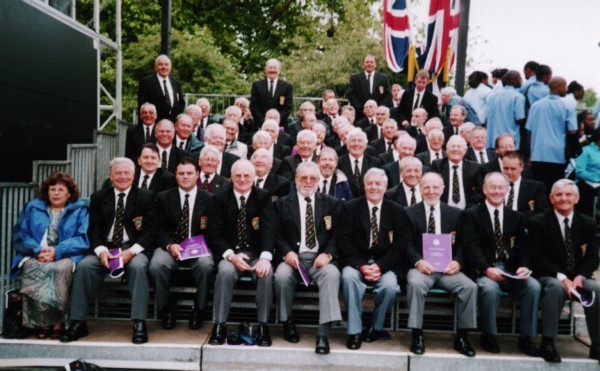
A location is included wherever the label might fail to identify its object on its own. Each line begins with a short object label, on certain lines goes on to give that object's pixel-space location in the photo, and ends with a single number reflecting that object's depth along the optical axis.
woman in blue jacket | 4.57
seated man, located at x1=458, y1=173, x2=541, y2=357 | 4.71
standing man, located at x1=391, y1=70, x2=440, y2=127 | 8.81
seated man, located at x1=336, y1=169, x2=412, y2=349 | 4.76
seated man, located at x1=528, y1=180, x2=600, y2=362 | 4.62
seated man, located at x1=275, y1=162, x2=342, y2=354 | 4.74
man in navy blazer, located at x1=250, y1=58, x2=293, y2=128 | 9.01
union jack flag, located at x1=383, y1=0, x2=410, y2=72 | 10.24
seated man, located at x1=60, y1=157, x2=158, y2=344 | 4.59
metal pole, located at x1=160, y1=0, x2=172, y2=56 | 8.35
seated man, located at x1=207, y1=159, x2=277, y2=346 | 4.92
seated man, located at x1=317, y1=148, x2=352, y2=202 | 6.00
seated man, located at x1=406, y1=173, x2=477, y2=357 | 4.55
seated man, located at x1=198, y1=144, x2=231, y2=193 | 5.77
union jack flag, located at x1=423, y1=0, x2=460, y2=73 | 9.73
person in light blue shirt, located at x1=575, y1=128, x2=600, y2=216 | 6.42
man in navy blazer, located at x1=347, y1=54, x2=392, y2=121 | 9.51
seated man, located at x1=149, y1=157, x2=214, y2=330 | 4.77
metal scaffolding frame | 6.94
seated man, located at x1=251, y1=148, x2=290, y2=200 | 5.92
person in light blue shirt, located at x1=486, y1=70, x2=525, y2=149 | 7.86
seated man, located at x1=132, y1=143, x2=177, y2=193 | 5.61
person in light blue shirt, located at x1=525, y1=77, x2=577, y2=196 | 6.96
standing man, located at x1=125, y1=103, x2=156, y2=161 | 7.00
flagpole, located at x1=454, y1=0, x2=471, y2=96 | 9.06
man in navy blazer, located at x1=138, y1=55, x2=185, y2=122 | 7.91
